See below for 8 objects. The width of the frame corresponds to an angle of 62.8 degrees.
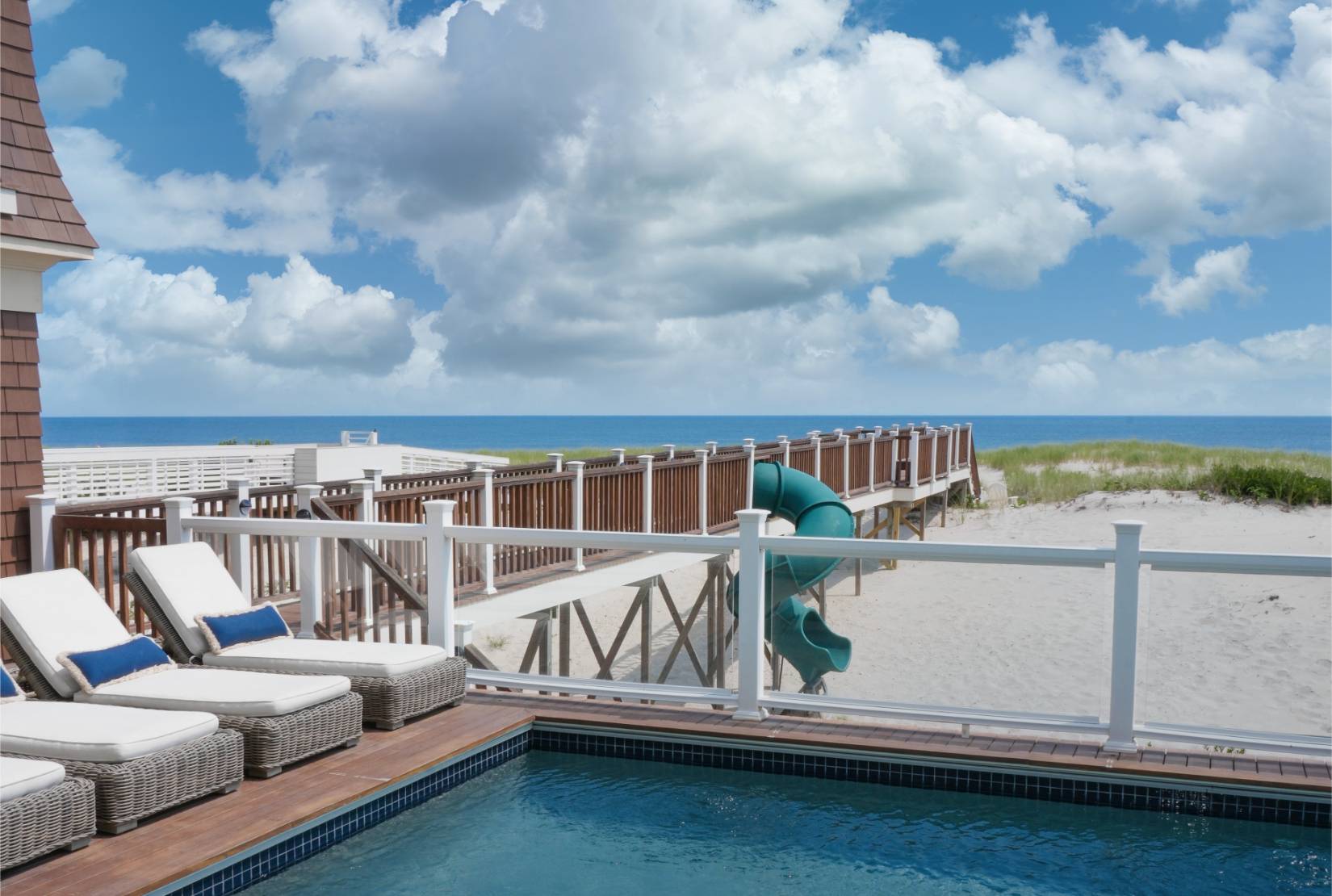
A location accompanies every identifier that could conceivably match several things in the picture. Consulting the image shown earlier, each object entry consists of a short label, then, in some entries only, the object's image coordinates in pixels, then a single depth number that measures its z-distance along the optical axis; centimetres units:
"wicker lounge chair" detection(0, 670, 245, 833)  461
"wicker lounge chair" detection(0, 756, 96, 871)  418
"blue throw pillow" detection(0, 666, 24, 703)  518
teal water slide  636
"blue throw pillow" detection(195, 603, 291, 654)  633
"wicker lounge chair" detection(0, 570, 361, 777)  539
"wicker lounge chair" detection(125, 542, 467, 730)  619
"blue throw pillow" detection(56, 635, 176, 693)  559
